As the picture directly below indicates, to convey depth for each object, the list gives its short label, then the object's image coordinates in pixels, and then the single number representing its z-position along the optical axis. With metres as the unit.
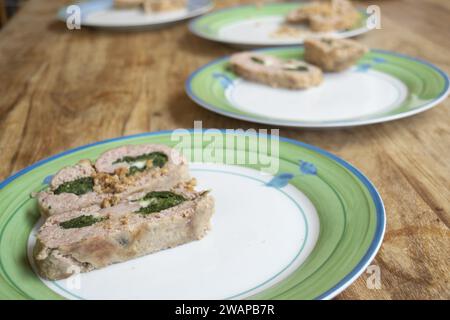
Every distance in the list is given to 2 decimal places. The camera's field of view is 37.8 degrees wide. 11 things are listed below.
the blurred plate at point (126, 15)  0.97
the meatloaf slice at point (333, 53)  0.74
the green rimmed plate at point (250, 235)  0.42
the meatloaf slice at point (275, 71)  0.71
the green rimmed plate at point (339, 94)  0.61
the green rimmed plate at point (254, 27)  0.85
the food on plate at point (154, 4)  1.03
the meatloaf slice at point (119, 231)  0.44
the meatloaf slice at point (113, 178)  0.50
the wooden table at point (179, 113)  0.46
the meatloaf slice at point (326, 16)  0.90
